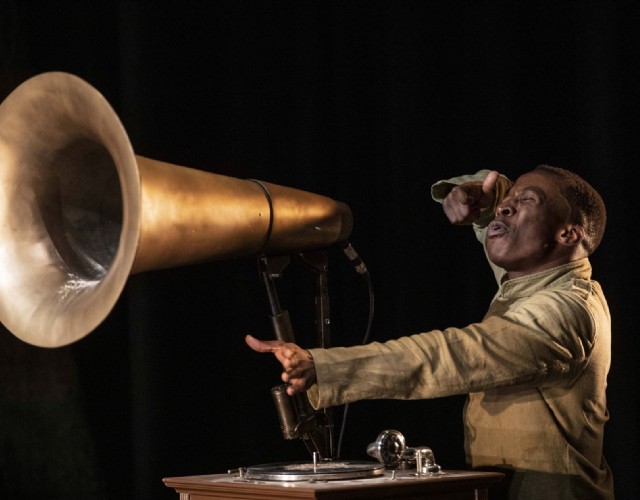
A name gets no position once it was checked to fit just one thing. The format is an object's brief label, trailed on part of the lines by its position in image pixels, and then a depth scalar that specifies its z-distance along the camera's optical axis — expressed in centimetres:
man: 607
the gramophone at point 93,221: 591
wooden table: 587
